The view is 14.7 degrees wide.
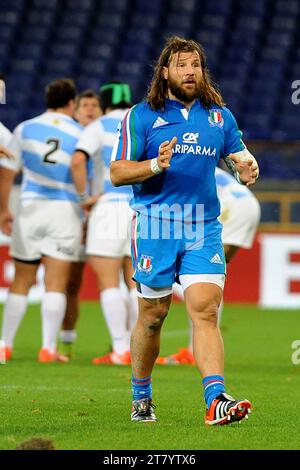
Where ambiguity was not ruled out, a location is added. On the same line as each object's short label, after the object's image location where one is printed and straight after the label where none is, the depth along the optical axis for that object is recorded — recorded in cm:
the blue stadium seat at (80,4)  2192
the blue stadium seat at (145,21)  2156
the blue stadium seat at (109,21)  2162
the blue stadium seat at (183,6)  2195
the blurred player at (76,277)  989
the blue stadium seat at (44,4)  2186
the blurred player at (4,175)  951
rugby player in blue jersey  575
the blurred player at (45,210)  949
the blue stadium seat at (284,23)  2136
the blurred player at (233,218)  930
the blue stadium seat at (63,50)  2112
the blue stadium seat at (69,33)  2148
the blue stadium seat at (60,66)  2081
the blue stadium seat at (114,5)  2186
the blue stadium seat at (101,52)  2106
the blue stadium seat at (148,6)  2186
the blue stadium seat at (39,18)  2159
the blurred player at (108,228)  931
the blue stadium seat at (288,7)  2161
